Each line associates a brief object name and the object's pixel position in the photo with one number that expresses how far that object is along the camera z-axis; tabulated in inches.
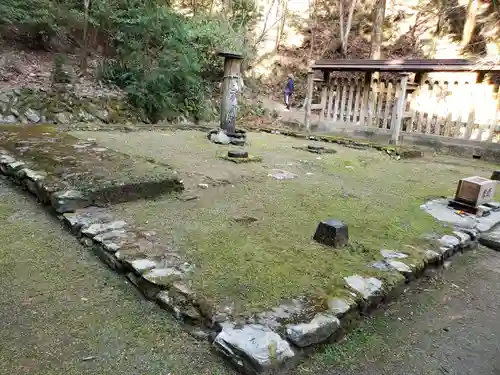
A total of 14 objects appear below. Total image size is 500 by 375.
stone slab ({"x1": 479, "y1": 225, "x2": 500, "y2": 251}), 129.9
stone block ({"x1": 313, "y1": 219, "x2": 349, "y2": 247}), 106.0
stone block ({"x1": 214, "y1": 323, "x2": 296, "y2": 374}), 62.2
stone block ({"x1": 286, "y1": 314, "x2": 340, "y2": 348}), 68.3
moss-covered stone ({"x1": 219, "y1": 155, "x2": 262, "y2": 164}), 217.9
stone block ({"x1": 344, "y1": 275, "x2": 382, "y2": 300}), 85.0
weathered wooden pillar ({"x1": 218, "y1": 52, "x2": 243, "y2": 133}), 285.8
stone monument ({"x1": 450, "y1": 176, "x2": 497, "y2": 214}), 150.6
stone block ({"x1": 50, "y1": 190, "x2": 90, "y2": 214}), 119.2
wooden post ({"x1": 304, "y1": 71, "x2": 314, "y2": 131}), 375.9
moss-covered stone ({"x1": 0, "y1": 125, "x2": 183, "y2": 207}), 127.3
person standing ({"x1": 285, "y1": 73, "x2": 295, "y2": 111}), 530.1
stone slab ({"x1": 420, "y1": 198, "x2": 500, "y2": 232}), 138.3
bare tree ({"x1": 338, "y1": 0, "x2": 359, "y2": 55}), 576.4
